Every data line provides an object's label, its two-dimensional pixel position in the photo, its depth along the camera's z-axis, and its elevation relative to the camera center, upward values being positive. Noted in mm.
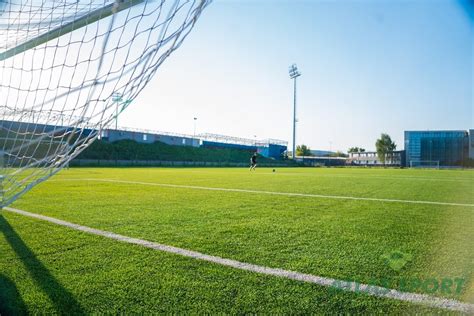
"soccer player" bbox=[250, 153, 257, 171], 23105 -288
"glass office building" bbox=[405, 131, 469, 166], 48278 +2138
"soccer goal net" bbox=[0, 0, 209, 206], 2498 +727
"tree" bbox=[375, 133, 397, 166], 71438 +2646
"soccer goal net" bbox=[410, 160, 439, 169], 51031 -638
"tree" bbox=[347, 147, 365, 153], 119375 +3513
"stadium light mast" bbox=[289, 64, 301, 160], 53222 +13417
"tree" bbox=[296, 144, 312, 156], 98138 +2332
